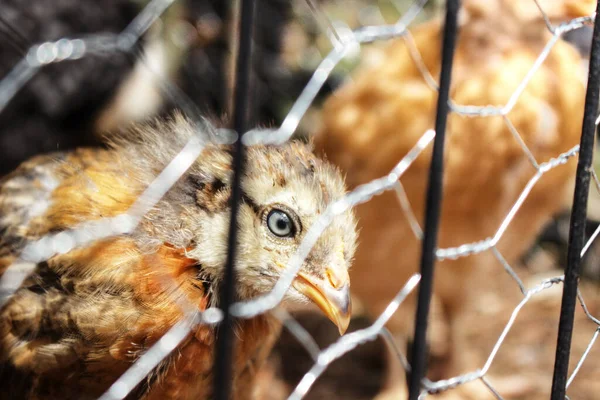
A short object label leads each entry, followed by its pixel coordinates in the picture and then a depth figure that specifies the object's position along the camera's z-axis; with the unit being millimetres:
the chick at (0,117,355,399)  272
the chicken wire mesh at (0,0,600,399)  213
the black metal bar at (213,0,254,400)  213
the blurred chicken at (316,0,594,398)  409
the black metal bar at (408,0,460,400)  248
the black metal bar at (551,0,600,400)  278
